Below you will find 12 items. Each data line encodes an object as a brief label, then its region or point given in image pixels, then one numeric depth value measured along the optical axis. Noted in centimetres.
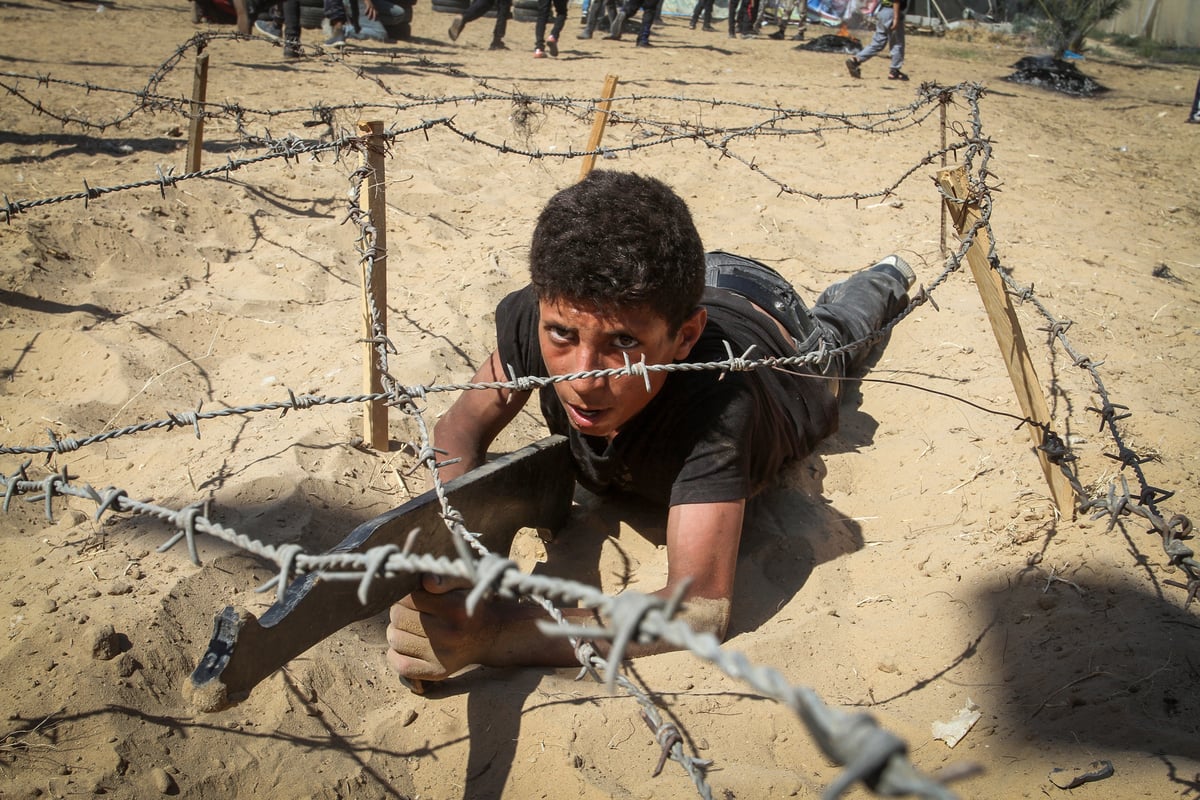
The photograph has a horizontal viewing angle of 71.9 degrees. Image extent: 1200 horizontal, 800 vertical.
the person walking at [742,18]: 1565
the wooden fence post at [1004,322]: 242
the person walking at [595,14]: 1406
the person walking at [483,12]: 1152
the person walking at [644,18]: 1298
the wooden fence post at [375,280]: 259
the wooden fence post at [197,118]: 488
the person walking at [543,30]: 1104
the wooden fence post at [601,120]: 461
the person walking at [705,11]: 1653
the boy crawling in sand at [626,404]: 183
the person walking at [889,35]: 1095
